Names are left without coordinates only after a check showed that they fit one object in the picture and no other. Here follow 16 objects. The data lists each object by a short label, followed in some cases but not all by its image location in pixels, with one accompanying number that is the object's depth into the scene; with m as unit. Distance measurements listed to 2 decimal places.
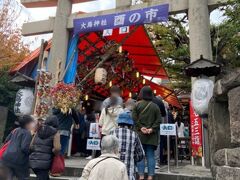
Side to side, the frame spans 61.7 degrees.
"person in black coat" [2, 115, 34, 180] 3.55
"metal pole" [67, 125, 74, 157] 6.90
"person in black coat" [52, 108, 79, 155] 4.82
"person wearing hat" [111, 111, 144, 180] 3.06
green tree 10.24
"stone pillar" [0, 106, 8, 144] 7.79
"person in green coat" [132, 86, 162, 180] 3.73
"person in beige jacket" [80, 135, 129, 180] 2.04
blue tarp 7.26
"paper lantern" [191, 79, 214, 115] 4.67
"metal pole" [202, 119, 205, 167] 5.02
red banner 5.18
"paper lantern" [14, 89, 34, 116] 7.35
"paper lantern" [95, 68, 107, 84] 7.44
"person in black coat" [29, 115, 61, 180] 3.56
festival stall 7.52
